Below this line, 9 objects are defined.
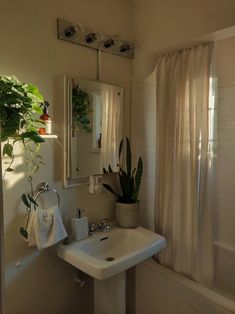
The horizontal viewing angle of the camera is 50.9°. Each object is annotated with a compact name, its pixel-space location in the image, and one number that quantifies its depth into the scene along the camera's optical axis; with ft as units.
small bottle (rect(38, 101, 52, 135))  4.66
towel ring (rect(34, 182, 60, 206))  5.01
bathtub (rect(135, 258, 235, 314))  4.98
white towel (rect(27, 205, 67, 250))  4.60
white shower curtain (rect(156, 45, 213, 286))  5.47
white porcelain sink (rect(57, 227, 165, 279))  4.47
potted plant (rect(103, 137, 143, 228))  6.13
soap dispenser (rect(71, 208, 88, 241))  5.34
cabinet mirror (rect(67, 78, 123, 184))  5.44
